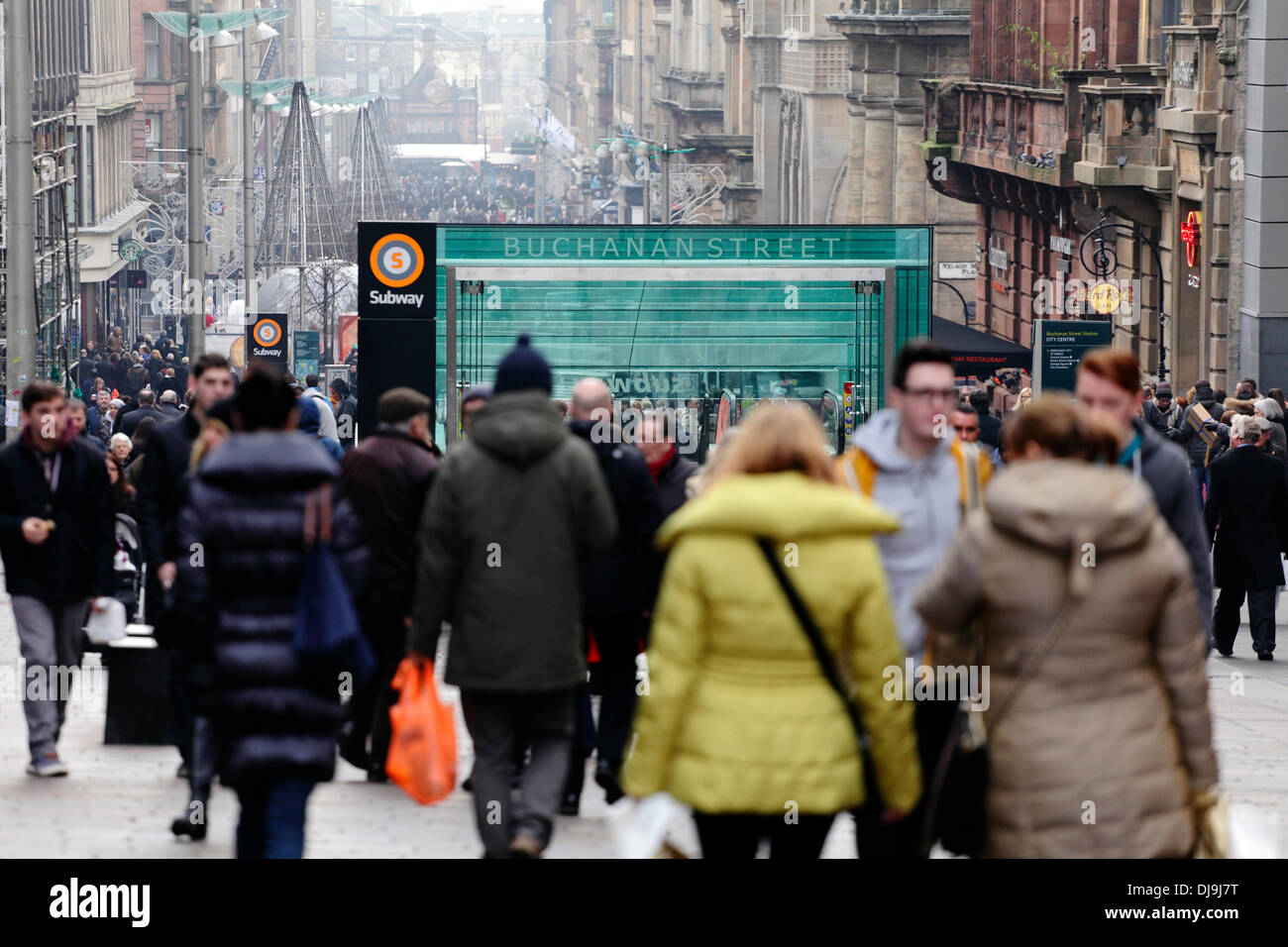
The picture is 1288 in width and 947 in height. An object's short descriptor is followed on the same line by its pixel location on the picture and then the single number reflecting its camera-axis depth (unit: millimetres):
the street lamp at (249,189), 44625
